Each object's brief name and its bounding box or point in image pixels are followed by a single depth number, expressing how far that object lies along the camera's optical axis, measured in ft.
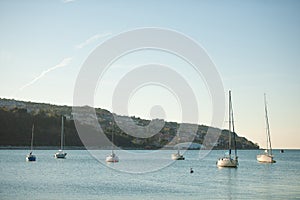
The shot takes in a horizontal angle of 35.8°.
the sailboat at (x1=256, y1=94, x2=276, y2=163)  348.10
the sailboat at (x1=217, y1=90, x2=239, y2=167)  262.67
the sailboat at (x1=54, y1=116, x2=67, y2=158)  389.27
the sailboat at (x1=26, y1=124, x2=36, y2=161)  331.10
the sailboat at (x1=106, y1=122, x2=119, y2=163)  327.76
